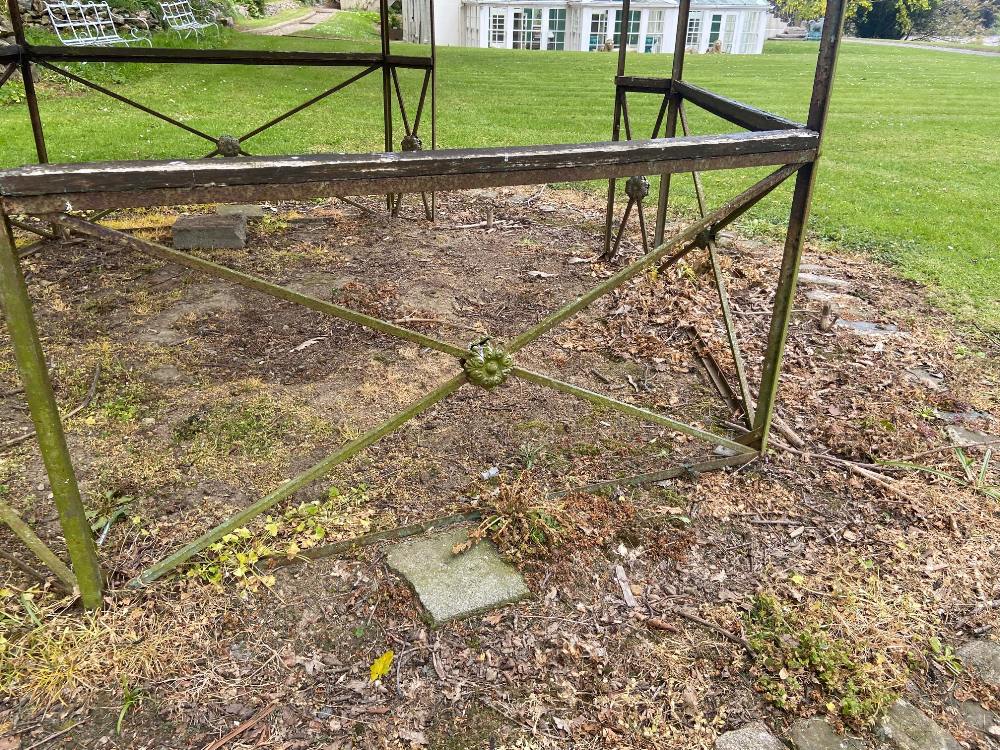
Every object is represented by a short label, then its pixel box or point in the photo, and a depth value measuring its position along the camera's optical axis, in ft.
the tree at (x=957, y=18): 124.16
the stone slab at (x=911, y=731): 7.54
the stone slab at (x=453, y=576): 9.07
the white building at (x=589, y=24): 102.53
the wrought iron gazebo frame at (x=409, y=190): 6.94
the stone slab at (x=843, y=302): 17.74
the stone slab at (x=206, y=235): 20.49
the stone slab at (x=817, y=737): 7.50
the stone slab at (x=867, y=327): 16.75
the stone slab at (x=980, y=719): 7.73
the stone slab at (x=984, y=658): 8.44
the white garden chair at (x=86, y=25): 49.18
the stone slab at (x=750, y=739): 7.50
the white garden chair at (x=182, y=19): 61.00
